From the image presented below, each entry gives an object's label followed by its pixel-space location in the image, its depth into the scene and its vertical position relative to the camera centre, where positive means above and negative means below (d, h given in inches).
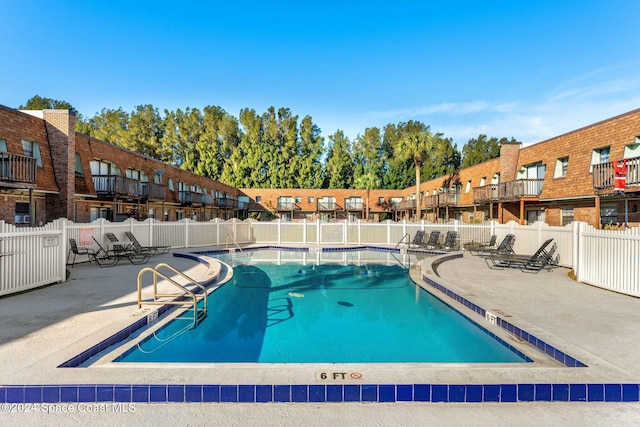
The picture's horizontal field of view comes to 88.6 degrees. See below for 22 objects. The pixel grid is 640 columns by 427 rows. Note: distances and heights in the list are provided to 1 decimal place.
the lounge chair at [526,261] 411.5 -62.8
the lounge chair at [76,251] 434.6 -57.5
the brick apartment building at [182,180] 543.2 +67.1
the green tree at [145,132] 1921.8 +491.7
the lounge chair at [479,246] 580.1 -61.3
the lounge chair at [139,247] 502.1 -57.0
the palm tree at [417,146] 1149.1 +234.6
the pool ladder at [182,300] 230.4 -70.3
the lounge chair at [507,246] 505.2 -52.2
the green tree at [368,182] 1809.8 +169.6
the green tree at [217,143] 1983.3 +431.1
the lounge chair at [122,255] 461.4 -64.5
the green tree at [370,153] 2132.1 +391.6
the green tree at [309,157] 1963.6 +329.9
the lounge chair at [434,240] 647.3 -56.4
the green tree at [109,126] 1884.8 +513.5
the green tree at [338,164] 2021.4 +292.1
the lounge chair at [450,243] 641.0 -60.9
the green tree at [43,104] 1747.5 +586.9
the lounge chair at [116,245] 472.5 -51.6
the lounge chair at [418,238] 673.0 -55.2
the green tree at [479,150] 2026.6 +403.1
